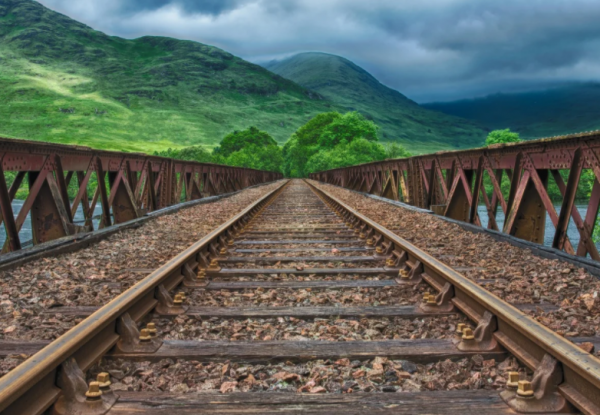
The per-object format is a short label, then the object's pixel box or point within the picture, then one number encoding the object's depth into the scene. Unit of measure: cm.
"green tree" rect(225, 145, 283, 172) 7694
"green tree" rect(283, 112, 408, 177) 5391
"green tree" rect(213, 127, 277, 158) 11438
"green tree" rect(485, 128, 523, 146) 7819
